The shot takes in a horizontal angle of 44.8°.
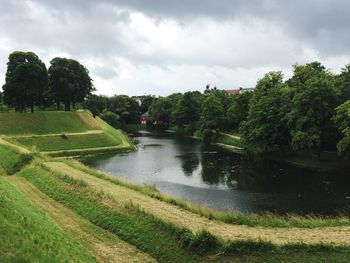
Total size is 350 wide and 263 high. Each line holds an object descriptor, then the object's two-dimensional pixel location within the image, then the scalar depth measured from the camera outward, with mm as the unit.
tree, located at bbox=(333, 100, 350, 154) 55188
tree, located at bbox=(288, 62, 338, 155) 63875
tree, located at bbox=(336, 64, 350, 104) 66938
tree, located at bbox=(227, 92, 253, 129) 100250
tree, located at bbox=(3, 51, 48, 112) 82750
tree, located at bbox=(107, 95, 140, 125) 179025
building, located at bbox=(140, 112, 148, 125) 190250
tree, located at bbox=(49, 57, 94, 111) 94000
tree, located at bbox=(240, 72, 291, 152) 73250
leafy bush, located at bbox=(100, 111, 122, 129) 136625
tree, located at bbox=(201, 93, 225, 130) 106938
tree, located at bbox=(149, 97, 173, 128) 163500
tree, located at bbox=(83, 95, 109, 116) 148300
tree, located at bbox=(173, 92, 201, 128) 133750
